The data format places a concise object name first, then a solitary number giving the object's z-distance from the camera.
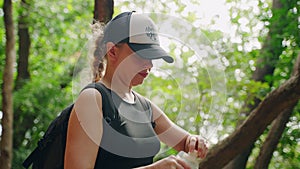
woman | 1.27
